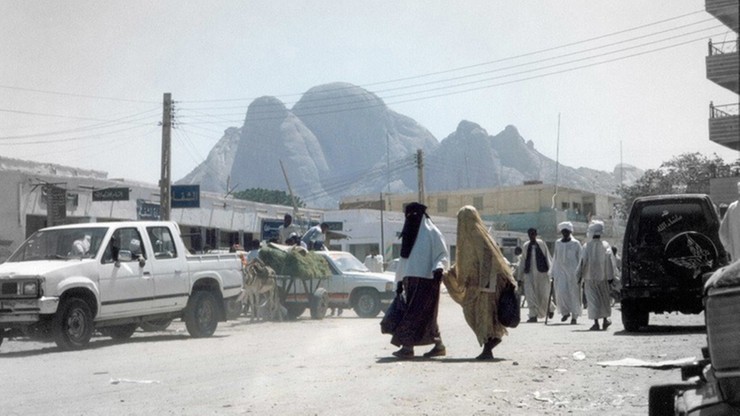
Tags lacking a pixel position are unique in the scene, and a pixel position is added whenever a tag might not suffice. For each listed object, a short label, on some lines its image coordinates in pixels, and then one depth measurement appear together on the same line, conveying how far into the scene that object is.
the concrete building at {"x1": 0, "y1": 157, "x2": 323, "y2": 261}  32.88
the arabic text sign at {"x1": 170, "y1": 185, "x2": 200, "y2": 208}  35.75
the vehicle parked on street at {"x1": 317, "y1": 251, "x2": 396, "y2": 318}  22.38
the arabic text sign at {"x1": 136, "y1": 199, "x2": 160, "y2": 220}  40.16
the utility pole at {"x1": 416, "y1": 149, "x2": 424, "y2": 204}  47.22
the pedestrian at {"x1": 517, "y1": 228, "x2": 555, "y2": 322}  18.58
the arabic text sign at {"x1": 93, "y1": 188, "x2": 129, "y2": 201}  33.34
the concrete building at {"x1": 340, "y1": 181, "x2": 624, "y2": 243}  83.06
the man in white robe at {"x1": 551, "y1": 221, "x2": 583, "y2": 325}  17.22
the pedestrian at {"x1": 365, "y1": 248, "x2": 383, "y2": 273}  34.00
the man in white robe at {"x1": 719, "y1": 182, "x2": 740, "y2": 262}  10.33
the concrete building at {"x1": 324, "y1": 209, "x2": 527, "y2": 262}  59.31
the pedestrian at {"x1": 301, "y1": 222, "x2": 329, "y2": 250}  24.09
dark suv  13.95
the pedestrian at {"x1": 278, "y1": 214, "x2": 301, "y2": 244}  23.59
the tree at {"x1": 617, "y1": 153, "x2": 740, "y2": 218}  61.44
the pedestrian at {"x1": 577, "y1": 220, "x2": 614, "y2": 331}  15.03
